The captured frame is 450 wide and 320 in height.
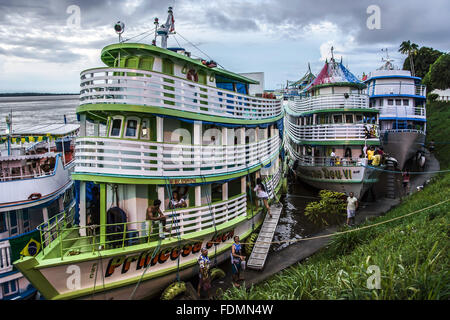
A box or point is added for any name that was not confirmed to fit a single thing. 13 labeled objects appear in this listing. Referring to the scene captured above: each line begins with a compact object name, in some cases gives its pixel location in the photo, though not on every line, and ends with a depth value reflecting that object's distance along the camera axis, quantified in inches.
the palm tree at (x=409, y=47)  1852.9
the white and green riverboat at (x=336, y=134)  681.6
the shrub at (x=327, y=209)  624.3
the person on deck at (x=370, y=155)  673.0
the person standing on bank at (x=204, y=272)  333.4
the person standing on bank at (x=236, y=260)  362.3
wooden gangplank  404.4
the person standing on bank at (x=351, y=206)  534.6
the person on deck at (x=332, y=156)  720.4
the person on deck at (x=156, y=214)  323.0
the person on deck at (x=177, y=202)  359.0
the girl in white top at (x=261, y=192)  479.8
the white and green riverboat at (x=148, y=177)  290.5
